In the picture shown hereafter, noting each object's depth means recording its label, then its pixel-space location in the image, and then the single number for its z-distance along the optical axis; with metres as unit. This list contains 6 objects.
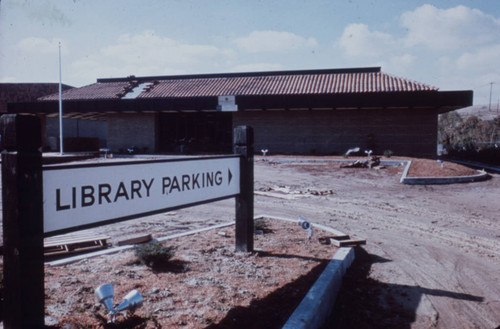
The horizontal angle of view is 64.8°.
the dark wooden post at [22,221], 2.33
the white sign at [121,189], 2.62
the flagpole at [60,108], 26.86
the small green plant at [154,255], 4.46
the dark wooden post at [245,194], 5.13
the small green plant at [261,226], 6.67
